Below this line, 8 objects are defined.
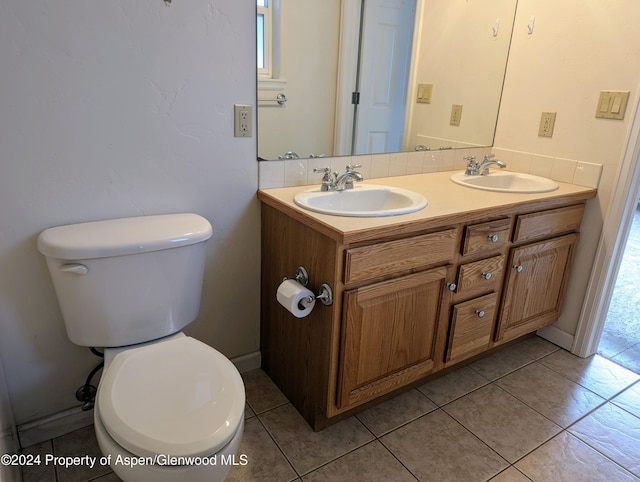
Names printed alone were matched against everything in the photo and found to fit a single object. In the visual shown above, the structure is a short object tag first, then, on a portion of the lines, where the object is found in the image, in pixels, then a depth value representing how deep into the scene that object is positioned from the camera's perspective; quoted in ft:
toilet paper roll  4.57
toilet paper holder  4.50
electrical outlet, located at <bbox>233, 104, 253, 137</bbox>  5.02
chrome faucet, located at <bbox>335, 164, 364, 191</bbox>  5.58
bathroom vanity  4.58
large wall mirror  5.32
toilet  3.22
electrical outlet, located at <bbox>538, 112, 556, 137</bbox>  6.87
